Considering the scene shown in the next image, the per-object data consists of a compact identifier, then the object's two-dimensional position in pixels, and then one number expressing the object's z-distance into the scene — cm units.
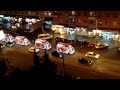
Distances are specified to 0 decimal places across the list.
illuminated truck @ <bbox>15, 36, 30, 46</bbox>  3966
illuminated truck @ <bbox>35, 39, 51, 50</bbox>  3617
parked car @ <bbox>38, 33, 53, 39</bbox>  4144
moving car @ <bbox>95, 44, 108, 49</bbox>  3472
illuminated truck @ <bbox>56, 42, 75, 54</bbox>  3322
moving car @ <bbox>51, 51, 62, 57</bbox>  3272
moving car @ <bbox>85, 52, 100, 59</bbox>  3122
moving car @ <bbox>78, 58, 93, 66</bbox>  2928
